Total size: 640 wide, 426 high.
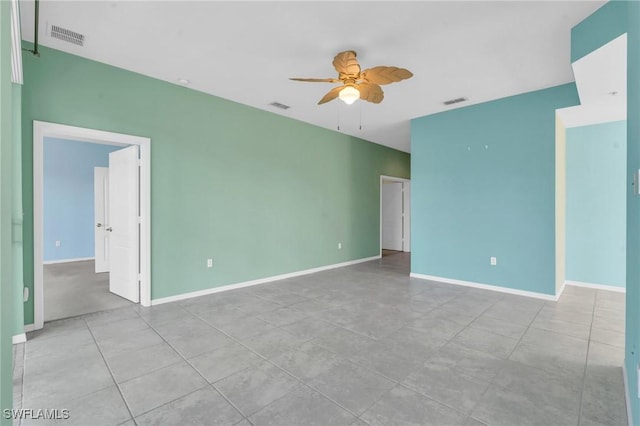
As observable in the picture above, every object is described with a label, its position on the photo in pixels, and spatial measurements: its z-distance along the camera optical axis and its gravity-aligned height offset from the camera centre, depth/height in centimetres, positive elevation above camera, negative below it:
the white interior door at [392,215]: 881 -16
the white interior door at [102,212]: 594 -4
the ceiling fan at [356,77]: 277 +126
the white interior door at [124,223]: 390 -18
